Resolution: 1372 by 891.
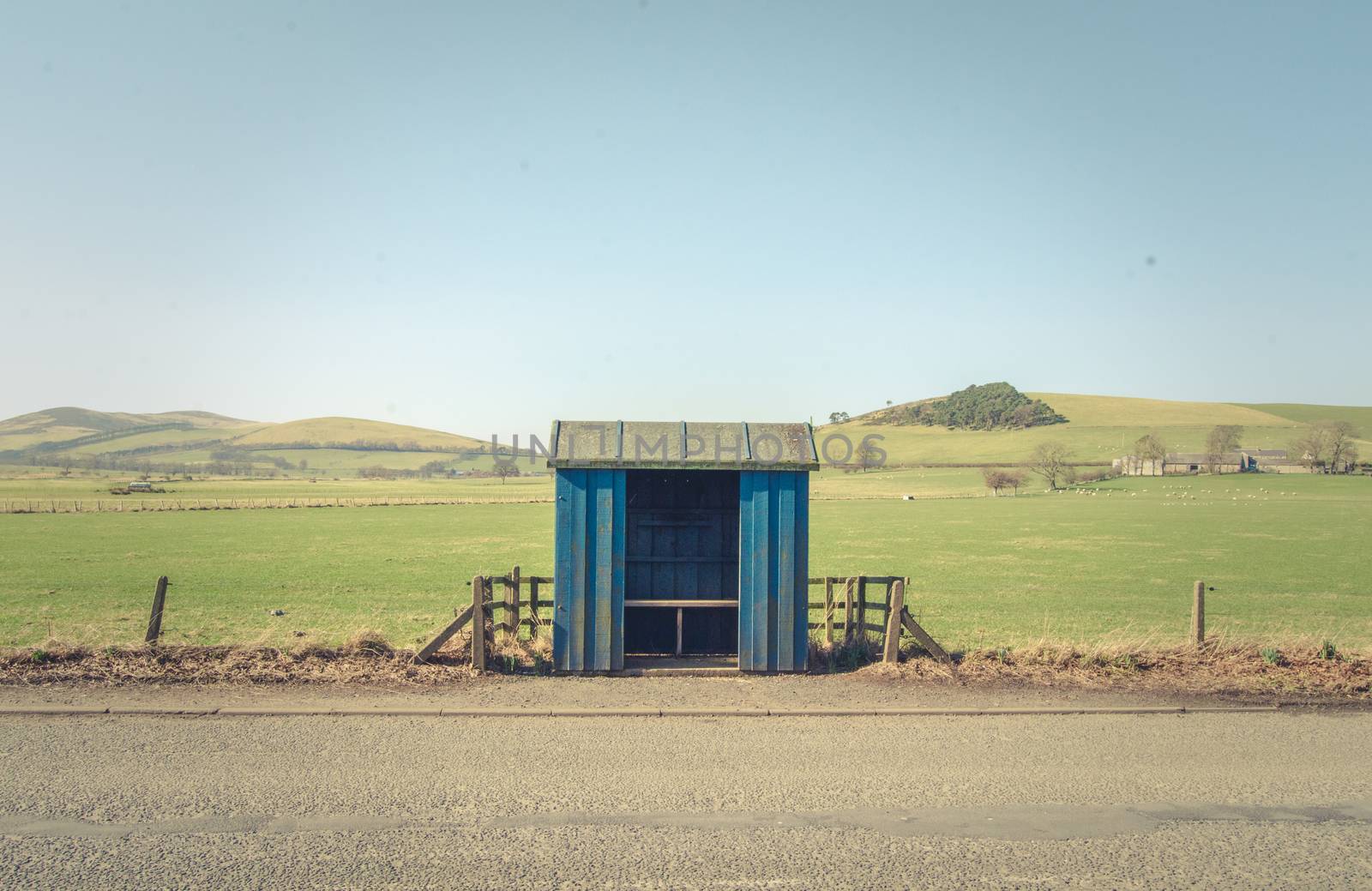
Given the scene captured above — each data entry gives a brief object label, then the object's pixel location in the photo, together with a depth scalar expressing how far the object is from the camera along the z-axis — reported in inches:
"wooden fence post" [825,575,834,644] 494.5
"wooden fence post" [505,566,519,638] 500.7
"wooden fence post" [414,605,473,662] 443.2
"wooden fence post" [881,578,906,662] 452.4
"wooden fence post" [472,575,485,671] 440.1
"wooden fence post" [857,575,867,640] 489.7
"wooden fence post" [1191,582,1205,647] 491.8
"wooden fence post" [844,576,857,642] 486.3
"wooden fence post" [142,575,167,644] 468.4
